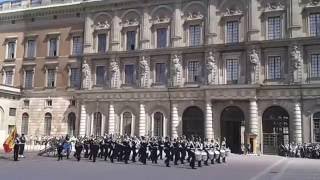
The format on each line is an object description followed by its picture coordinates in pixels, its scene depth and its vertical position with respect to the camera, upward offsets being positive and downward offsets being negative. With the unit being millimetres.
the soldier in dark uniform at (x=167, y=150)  24869 -1410
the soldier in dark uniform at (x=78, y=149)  28562 -1591
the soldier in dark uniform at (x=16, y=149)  27241 -1544
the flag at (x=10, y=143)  31188 -1323
